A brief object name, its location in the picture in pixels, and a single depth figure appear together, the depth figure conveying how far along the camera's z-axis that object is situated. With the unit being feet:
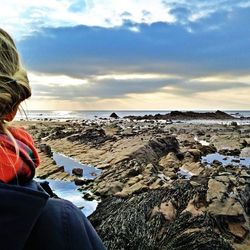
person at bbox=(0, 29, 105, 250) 2.68
